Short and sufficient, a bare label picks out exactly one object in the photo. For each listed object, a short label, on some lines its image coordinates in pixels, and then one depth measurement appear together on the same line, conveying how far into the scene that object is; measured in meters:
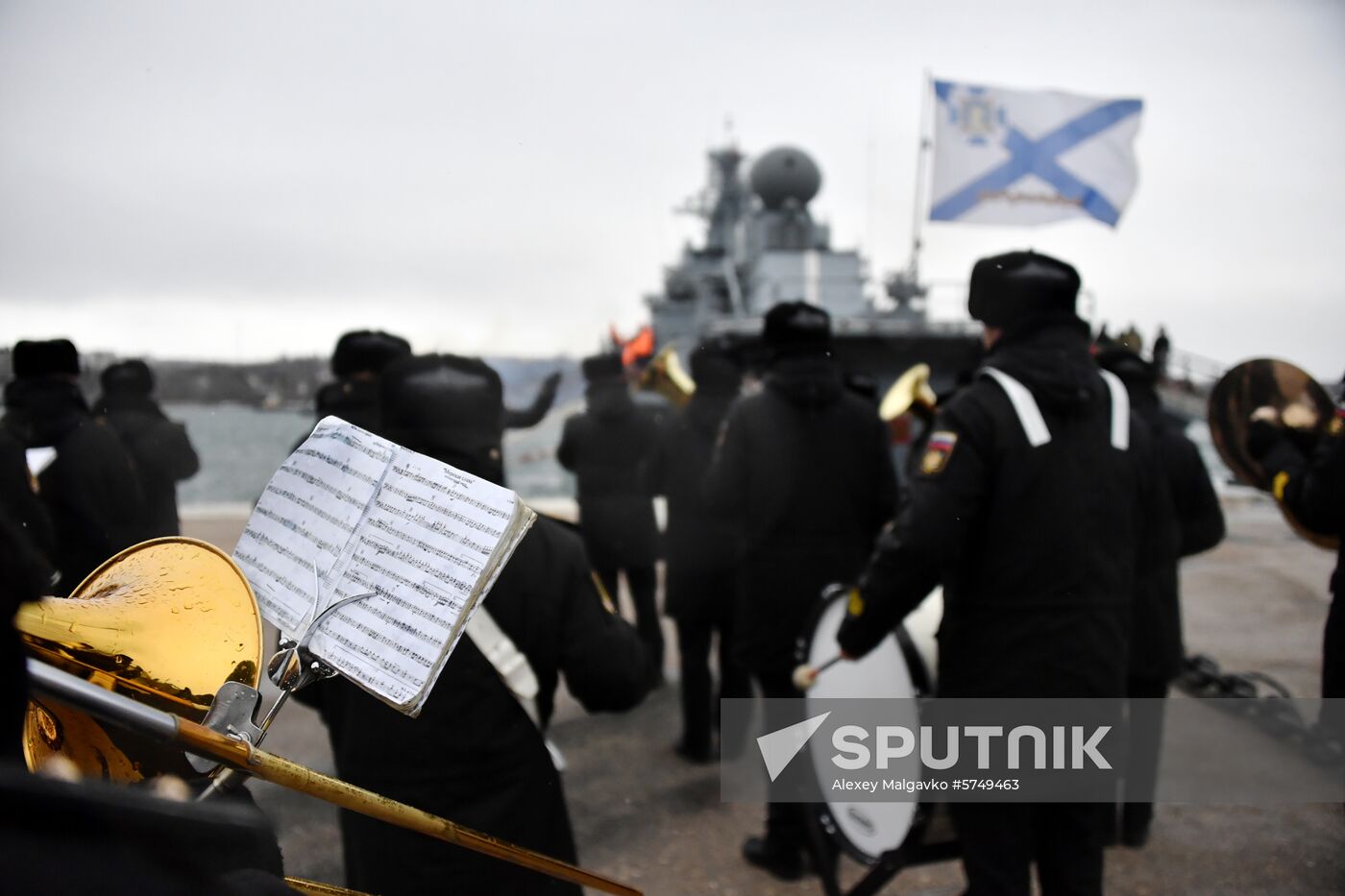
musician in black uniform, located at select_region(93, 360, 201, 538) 1.74
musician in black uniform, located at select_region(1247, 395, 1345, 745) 2.32
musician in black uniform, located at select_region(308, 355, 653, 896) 1.73
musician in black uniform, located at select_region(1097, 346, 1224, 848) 3.40
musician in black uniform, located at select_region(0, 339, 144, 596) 1.60
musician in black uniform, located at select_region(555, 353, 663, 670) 5.10
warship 19.55
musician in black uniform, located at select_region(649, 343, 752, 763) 4.28
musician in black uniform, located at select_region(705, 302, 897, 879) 3.48
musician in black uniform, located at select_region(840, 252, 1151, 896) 2.09
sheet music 0.96
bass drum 2.43
